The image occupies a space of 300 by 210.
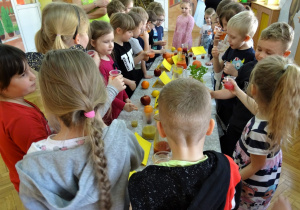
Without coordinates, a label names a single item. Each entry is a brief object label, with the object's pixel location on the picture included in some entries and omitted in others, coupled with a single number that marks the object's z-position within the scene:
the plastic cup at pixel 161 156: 1.11
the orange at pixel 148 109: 1.41
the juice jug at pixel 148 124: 1.33
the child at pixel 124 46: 2.05
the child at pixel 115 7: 2.51
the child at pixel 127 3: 2.96
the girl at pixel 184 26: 3.54
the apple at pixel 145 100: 1.65
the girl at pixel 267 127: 0.92
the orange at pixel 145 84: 1.96
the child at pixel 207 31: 3.26
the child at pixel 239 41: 1.77
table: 1.27
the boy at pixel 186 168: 0.66
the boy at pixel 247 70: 1.42
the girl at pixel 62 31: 1.30
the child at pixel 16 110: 0.95
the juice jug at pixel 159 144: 1.18
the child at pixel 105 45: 1.72
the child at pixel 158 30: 3.26
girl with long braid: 0.70
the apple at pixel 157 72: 2.23
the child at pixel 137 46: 2.32
